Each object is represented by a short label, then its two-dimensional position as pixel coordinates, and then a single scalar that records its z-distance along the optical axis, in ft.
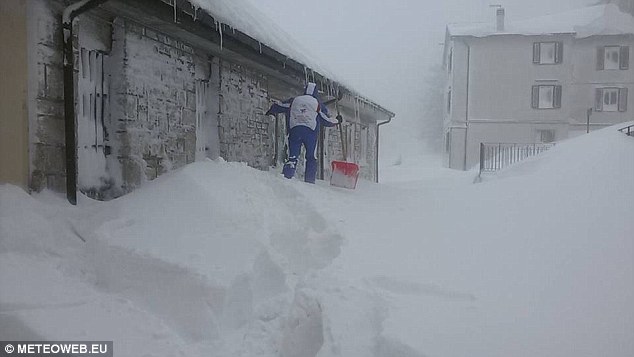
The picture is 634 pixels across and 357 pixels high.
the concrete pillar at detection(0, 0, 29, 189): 11.32
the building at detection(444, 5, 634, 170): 76.84
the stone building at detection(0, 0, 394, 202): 11.66
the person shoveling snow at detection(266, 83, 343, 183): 22.79
